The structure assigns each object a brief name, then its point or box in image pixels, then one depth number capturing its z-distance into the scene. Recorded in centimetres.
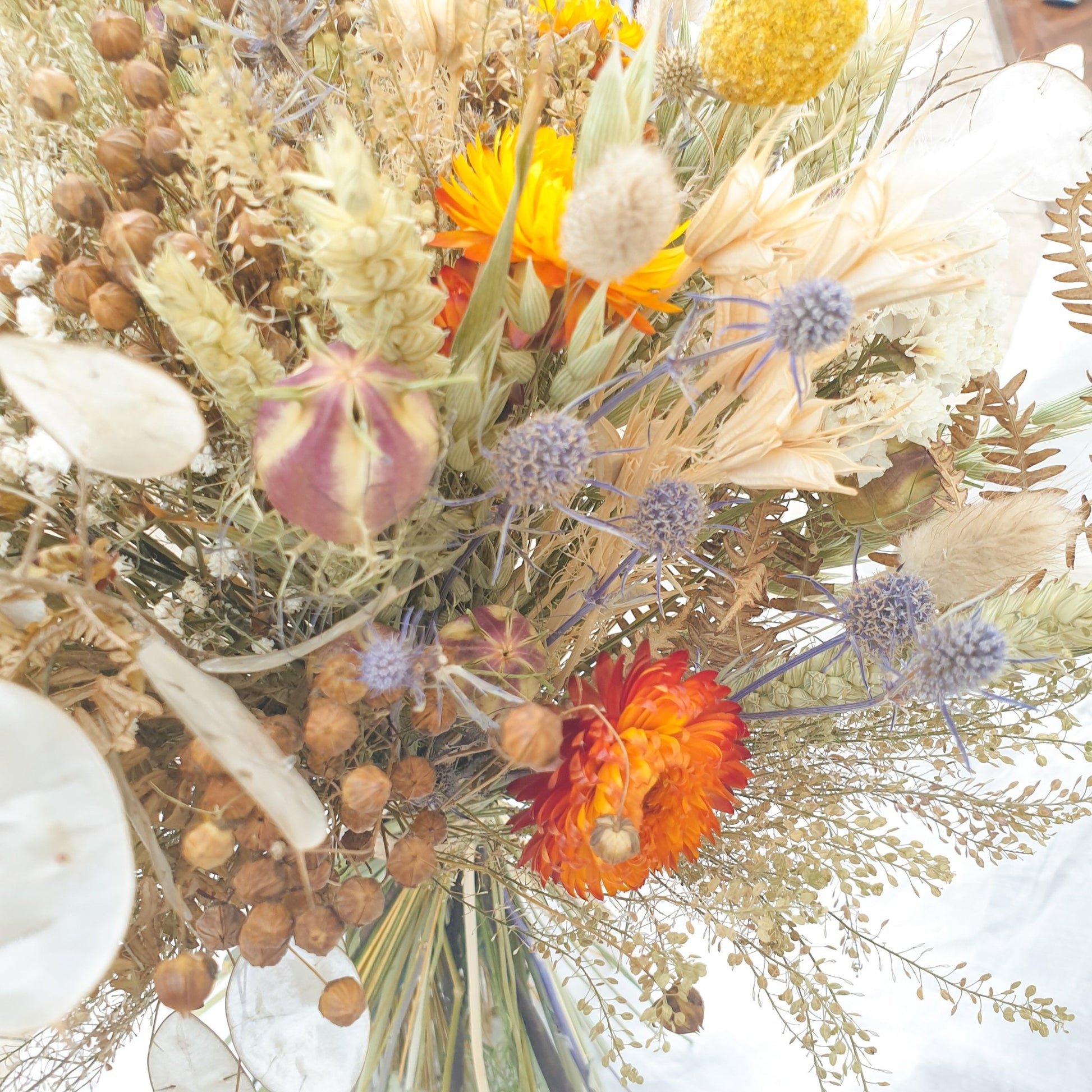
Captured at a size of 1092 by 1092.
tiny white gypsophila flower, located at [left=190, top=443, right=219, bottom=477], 26
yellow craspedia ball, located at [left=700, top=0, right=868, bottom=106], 26
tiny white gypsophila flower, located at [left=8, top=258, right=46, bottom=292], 25
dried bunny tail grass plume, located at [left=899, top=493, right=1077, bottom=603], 28
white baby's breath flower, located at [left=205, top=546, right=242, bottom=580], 27
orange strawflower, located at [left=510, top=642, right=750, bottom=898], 29
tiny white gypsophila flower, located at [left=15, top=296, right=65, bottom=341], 24
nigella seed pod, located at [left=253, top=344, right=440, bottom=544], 18
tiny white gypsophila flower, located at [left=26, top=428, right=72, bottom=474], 23
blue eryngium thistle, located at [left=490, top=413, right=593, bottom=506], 23
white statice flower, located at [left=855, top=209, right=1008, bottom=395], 31
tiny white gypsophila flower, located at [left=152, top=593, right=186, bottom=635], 29
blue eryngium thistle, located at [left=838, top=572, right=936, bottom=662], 29
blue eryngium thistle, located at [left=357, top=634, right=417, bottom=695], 24
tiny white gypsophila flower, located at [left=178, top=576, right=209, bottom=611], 29
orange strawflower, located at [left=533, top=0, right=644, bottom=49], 33
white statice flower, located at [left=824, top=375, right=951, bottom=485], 29
